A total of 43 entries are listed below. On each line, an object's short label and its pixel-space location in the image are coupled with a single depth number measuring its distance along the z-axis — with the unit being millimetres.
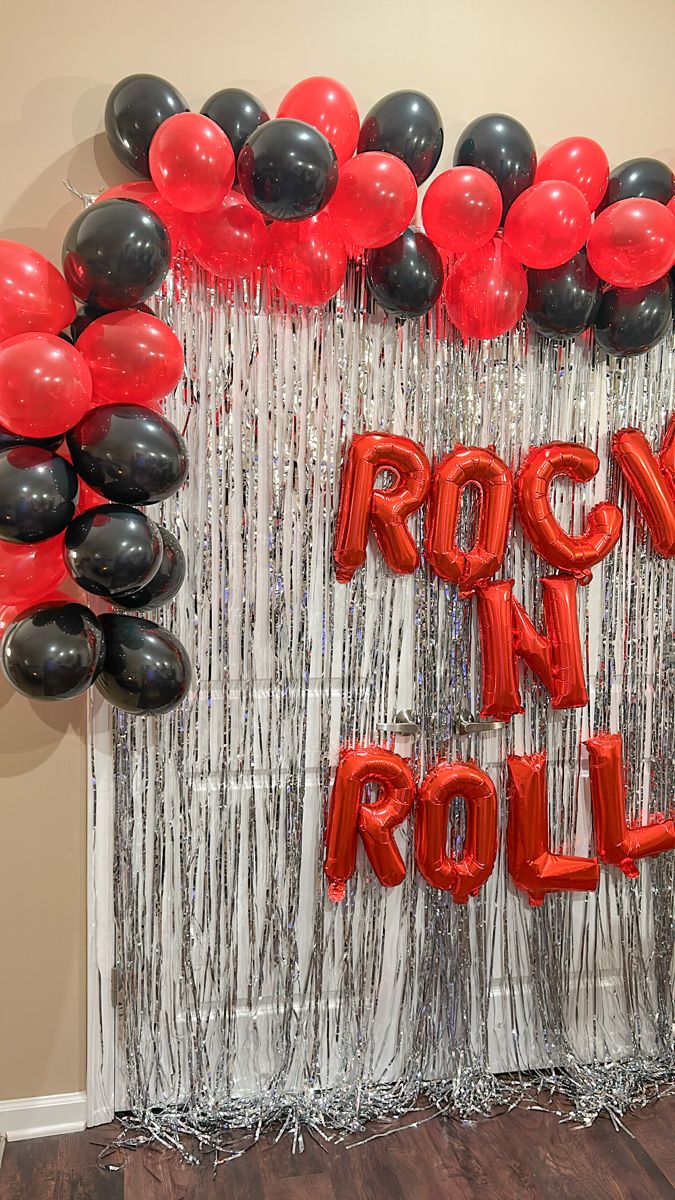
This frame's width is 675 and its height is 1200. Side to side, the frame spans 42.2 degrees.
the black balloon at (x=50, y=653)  1540
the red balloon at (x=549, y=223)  1760
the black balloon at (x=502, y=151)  1835
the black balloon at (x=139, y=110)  1717
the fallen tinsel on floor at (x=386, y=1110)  2027
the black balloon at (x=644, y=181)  1921
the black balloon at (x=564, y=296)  1916
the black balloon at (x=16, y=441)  1566
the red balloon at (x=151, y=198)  1731
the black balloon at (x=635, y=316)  1950
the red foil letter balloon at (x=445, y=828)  2096
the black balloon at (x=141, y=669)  1642
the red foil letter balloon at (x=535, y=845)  2152
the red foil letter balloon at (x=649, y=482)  2123
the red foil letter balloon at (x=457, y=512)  2016
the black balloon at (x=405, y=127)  1771
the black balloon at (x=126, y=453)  1519
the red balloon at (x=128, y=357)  1567
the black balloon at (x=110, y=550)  1514
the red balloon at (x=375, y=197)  1671
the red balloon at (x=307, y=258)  1790
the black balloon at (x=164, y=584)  1683
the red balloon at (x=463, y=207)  1741
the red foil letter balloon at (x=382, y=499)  1969
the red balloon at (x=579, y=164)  1888
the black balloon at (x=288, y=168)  1569
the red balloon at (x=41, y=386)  1441
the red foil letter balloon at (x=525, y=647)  2066
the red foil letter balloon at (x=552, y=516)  2059
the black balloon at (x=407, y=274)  1839
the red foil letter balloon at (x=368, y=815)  2047
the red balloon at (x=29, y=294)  1559
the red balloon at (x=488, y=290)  1870
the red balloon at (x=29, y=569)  1584
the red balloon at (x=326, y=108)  1740
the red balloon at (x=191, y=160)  1580
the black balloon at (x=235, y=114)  1749
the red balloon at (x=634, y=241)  1800
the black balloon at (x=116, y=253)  1525
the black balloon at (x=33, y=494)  1466
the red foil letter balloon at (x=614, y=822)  2195
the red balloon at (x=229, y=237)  1747
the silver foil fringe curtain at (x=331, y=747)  1991
